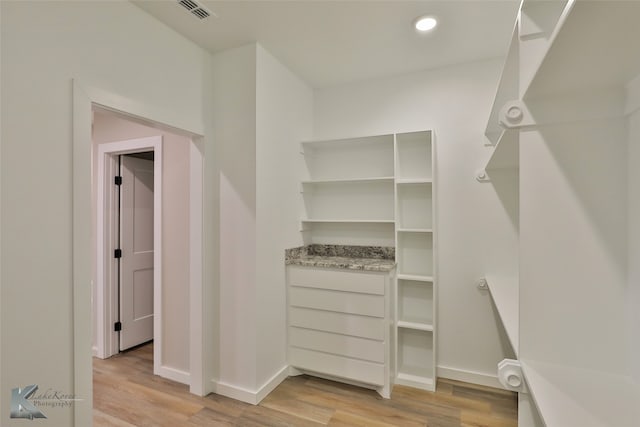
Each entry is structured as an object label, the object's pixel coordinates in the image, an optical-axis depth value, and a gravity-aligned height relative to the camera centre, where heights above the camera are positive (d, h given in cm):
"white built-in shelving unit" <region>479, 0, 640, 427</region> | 79 -4
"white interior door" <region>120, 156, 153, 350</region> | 326 -41
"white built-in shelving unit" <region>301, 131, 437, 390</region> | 258 +0
